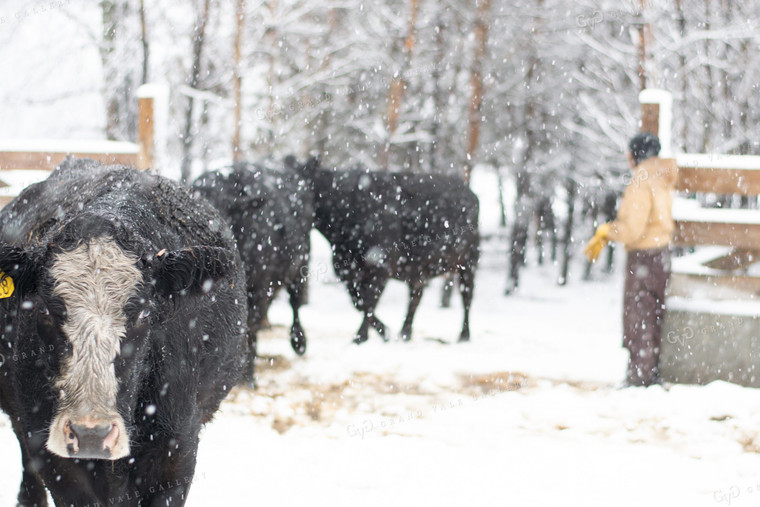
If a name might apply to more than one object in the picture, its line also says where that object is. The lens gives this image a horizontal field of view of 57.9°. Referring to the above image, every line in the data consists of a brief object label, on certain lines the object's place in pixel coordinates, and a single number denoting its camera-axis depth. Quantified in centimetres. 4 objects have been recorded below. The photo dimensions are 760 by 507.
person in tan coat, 581
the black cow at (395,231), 820
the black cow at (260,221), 604
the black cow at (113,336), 230
